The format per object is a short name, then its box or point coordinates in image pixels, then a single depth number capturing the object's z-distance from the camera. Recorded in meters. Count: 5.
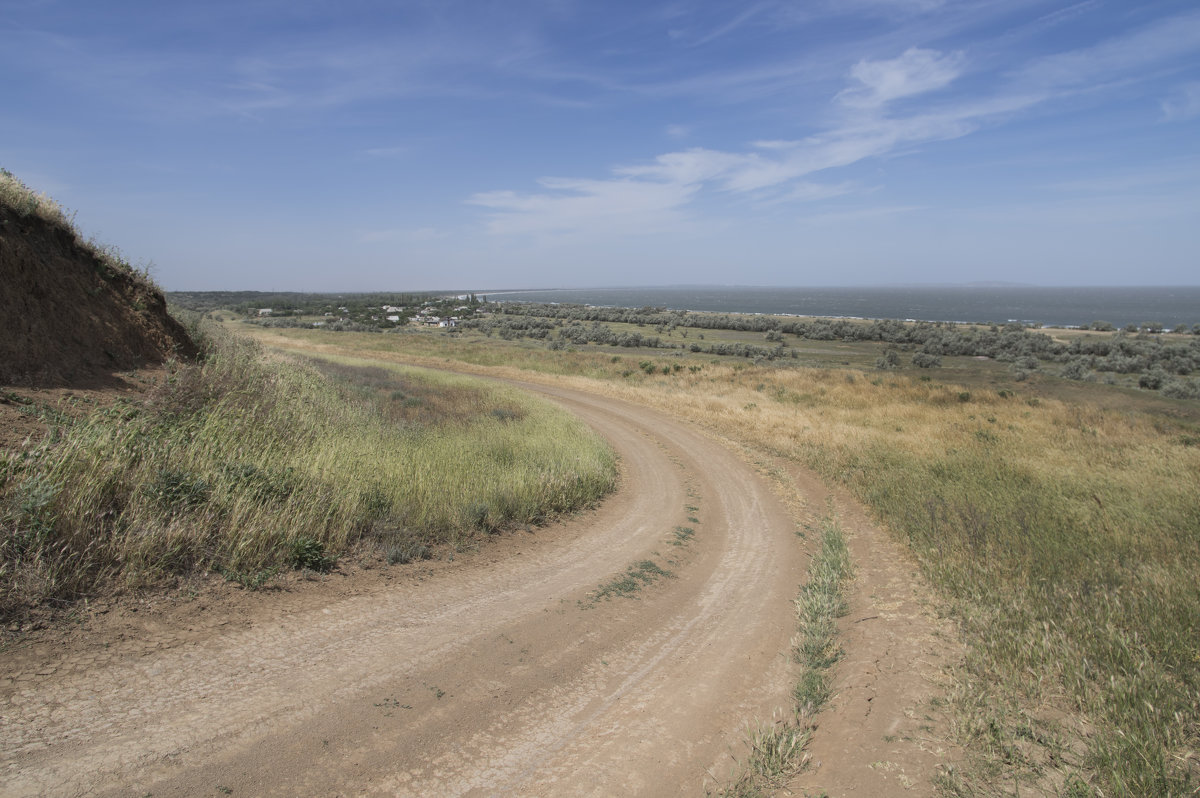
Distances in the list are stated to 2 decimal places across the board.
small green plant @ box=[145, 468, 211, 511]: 5.94
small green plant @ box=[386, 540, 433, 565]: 7.01
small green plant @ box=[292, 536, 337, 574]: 6.42
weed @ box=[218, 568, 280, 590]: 5.73
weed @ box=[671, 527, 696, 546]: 9.16
